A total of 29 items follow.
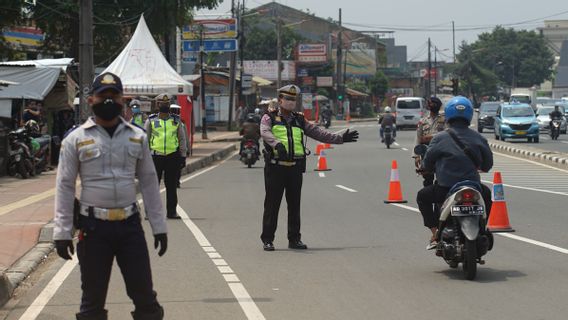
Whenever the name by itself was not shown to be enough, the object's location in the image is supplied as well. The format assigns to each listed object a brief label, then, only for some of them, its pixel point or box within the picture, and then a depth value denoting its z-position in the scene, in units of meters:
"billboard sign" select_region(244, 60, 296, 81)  91.25
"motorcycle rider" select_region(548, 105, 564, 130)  47.09
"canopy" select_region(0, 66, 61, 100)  25.80
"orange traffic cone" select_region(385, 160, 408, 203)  18.02
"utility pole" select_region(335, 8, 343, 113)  85.30
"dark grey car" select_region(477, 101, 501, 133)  54.72
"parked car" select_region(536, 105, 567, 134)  53.21
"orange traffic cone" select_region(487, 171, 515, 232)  13.47
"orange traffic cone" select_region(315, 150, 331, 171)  28.25
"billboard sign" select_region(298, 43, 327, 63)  94.69
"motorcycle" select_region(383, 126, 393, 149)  40.25
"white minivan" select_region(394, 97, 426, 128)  58.97
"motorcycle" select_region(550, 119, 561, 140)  46.72
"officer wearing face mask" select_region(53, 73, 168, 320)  6.16
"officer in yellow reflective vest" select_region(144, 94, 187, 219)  15.68
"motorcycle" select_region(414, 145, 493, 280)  9.41
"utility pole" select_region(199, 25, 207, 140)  47.06
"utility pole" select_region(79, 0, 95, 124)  21.34
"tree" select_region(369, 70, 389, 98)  114.79
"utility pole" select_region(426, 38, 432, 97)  120.21
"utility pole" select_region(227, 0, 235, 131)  53.32
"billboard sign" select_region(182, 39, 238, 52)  49.72
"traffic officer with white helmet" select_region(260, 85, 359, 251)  11.75
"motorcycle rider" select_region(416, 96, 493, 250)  9.78
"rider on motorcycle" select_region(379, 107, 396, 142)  40.66
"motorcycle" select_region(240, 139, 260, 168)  29.33
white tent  30.16
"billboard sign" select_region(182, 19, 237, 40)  50.50
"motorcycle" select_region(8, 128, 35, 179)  23.44
